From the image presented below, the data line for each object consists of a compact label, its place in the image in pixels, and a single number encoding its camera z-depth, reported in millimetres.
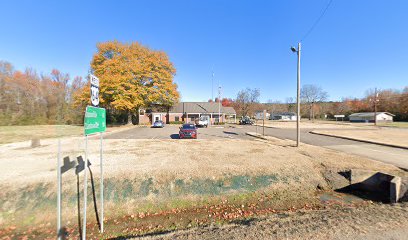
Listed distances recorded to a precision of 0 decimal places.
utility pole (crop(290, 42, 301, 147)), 11883
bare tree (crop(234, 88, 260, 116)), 73575
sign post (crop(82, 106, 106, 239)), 3420
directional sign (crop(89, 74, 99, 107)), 3623
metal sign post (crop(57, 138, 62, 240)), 3186
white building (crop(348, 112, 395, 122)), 58469
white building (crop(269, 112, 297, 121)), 84500
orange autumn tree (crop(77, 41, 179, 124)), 27047
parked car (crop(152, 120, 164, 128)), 31383
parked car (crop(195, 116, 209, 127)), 33500
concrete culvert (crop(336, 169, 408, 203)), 5883
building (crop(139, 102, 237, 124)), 42156
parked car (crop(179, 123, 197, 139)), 16953
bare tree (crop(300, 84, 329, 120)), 81625
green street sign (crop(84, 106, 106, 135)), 3420
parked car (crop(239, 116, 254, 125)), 41716
